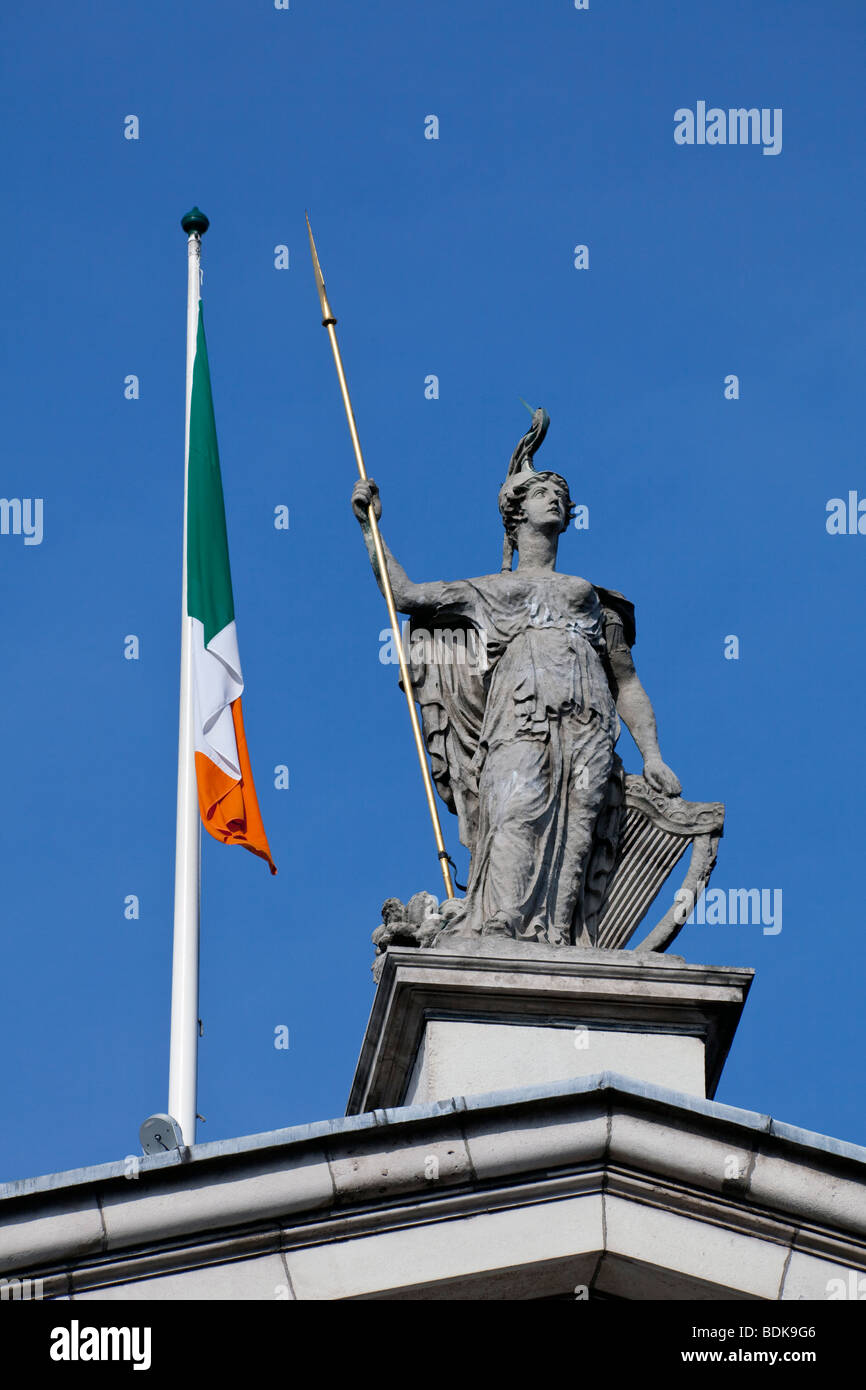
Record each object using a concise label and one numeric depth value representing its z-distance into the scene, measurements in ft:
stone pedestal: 52.21
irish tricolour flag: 71.97
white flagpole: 65.26
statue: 55.31
